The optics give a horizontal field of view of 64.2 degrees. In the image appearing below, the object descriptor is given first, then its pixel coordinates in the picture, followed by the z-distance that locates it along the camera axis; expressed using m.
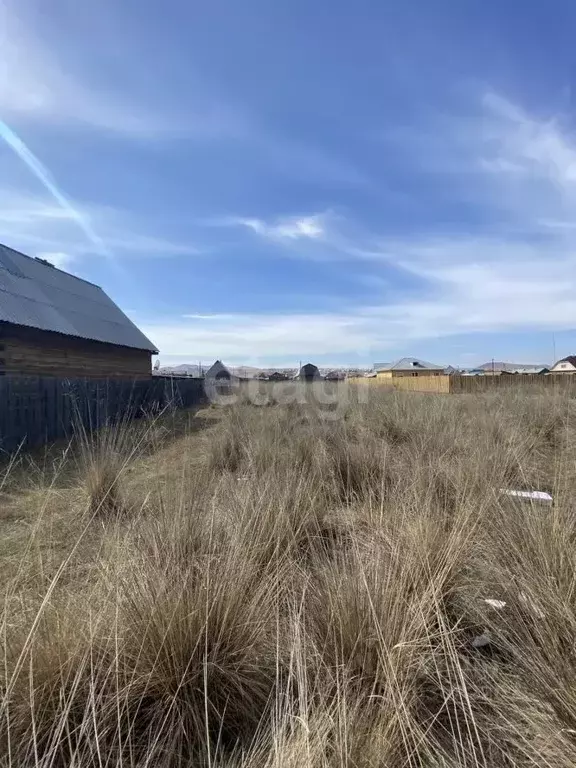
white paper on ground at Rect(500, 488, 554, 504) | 2.50
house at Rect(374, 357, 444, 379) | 66.81
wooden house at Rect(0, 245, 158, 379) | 13.04
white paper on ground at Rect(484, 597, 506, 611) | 1.84
